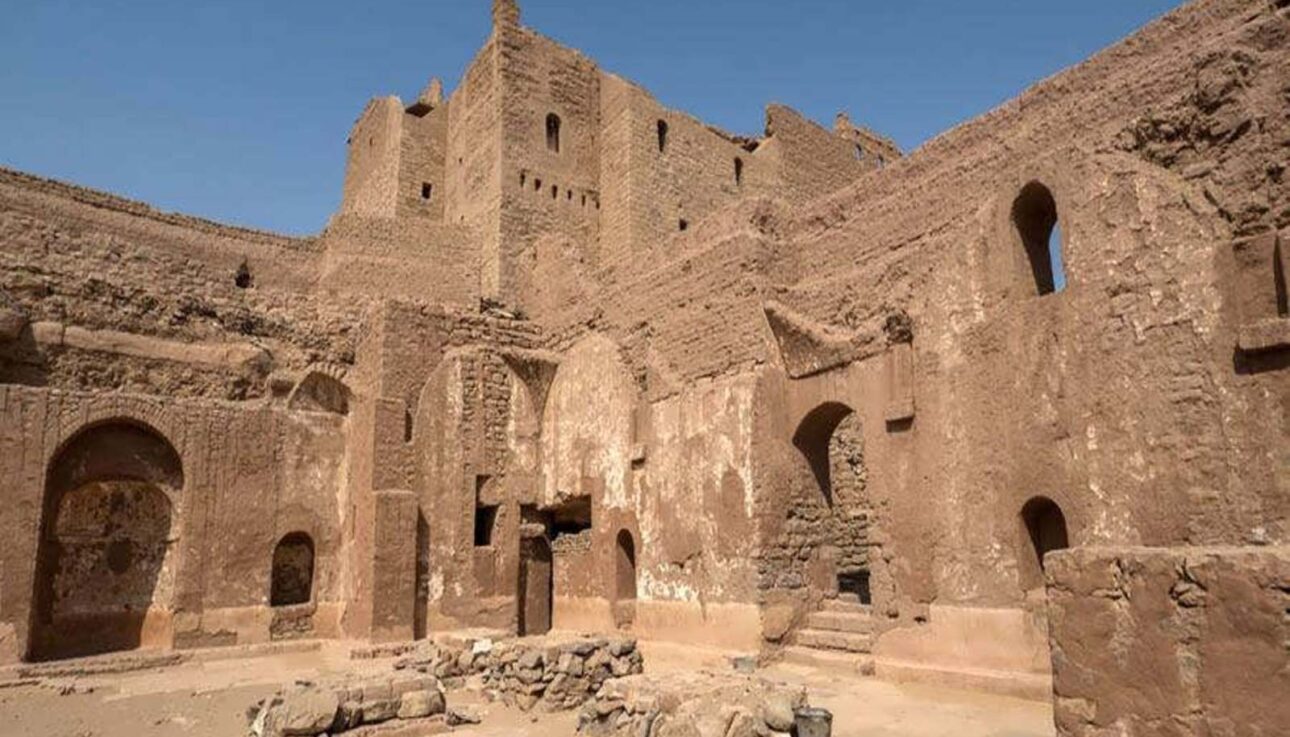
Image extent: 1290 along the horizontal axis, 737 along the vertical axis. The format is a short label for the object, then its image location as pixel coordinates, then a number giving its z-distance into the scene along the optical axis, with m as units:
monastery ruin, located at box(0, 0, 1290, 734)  6.64
